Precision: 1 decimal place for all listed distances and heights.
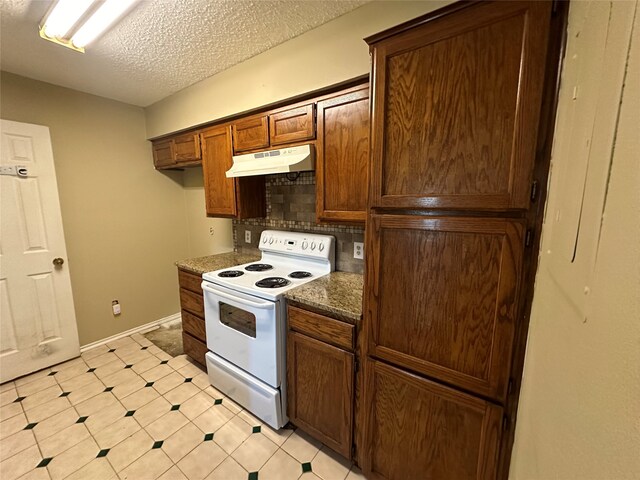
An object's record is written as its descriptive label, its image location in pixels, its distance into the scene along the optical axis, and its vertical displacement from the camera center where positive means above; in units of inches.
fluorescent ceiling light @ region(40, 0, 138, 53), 50.9 +38.7
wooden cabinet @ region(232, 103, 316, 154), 65.6 +20.5
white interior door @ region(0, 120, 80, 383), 81.4 -17.7
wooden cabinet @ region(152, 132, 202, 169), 94.8 +20.6
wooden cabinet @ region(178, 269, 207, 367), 85.8 -38.4
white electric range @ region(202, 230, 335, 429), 61.3 -29.3
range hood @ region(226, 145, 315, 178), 64.6 +11.1
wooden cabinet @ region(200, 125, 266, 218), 84.7 +6.4
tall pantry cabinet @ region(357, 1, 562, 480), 32.3 -2.6
